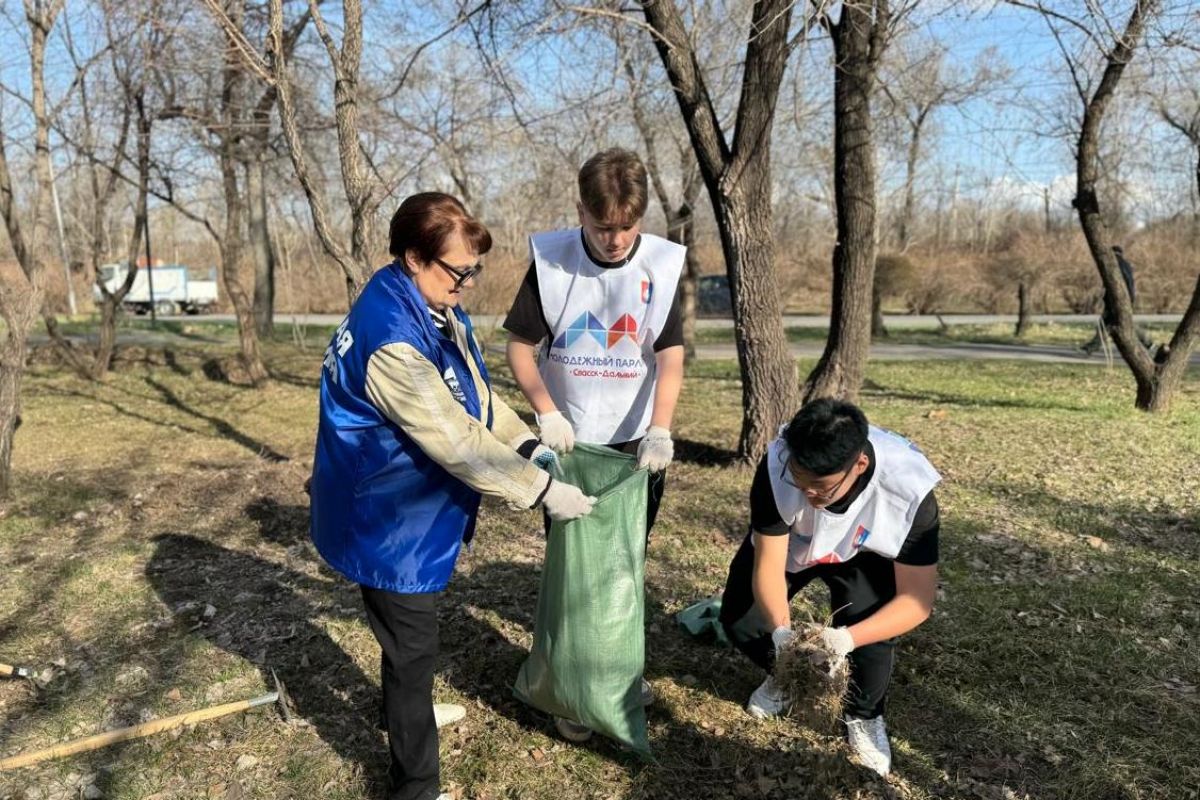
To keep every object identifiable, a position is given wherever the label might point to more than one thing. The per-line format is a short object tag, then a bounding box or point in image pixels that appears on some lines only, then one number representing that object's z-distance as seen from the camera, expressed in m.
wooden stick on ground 2.31
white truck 28.25
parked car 21.59
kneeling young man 1.83
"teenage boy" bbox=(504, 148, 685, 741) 2.39
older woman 1.71
